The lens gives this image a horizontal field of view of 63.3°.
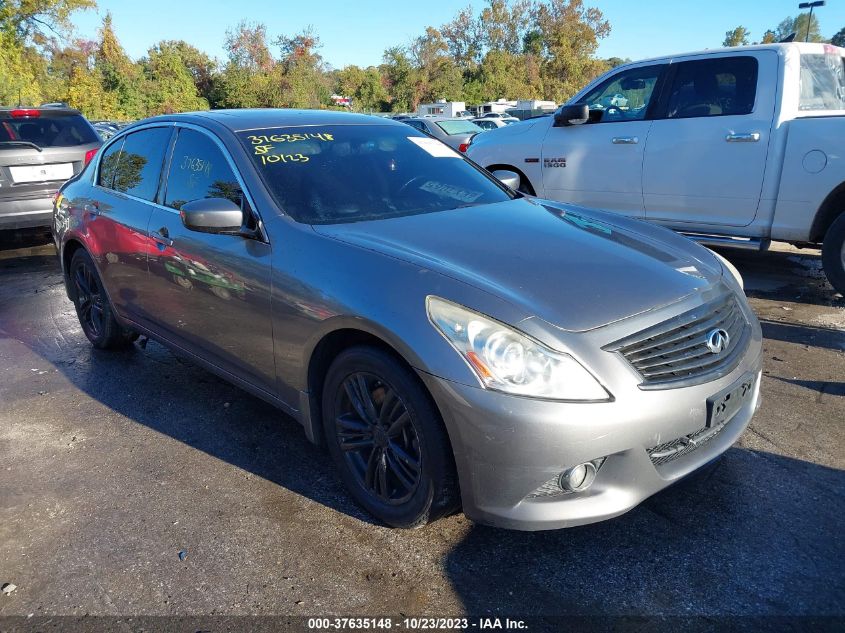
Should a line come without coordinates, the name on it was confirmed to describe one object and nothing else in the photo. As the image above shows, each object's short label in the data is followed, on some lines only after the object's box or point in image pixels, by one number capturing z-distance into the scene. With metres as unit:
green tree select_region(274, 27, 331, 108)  47.66
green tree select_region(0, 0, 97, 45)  32.25
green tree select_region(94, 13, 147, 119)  42.50
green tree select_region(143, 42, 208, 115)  43.94
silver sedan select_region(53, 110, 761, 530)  2.32
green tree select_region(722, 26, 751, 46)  79.68
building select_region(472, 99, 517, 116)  42.00
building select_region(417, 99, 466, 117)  40.62
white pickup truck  5.34
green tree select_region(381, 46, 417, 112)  56.88
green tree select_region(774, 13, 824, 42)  70.62
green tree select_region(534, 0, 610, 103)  61.50
